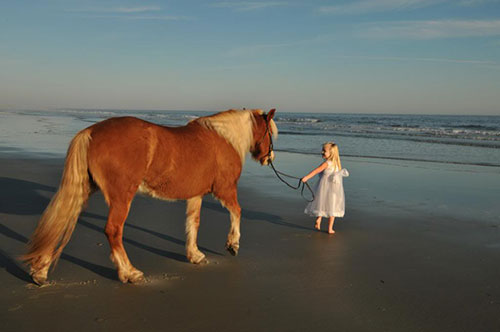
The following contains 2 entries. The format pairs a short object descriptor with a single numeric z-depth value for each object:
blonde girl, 6.25
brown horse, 3.87
